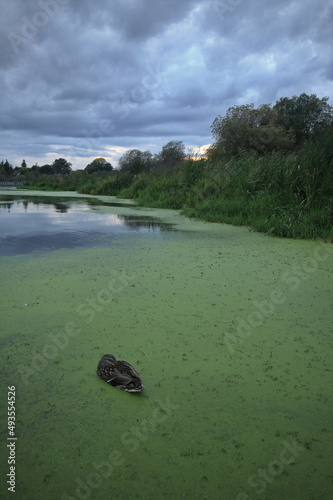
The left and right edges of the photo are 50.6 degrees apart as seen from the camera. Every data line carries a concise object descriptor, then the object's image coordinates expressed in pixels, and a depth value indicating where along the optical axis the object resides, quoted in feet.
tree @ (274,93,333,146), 92.17
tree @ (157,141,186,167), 96.34
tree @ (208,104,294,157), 73.41
